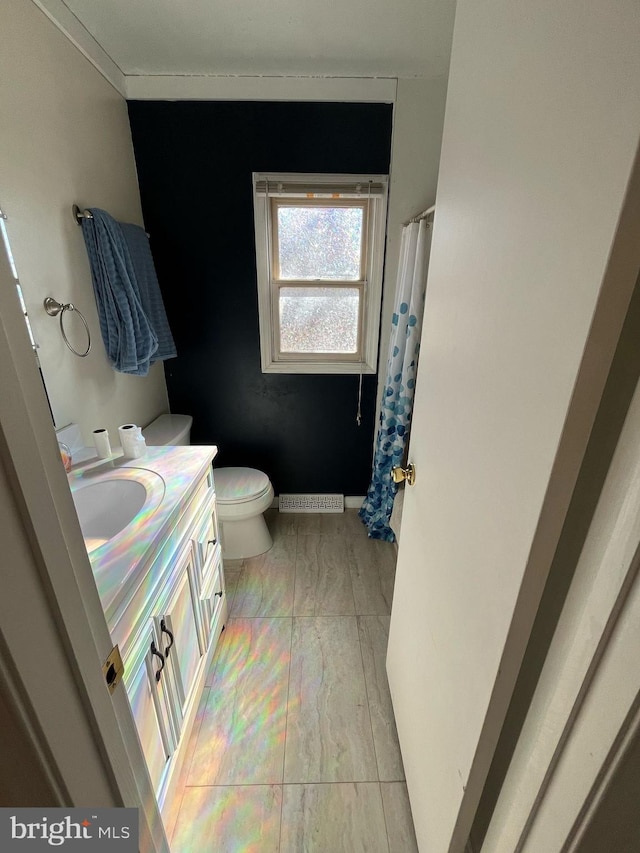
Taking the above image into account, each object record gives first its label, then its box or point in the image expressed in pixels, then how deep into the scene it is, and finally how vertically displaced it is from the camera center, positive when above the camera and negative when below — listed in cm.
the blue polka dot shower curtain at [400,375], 176 -45
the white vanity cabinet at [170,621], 85 -90
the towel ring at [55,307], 127 -9
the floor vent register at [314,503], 252 -141
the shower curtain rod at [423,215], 152 +28
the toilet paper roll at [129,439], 133 -54
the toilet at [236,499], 191 -106
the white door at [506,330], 39 -6
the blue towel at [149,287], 170 -3
